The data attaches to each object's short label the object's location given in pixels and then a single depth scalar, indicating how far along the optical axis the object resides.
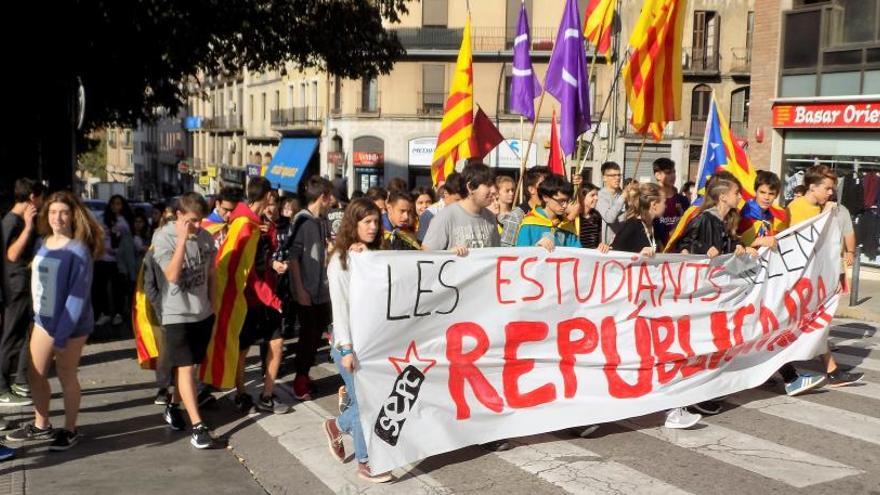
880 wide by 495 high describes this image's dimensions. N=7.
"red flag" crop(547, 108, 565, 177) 11.72
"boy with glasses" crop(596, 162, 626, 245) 8.66
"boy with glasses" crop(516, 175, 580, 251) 6.72
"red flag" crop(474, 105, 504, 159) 12.52
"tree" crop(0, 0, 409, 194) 12.98
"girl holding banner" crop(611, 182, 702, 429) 6.95
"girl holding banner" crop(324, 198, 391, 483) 5.47
